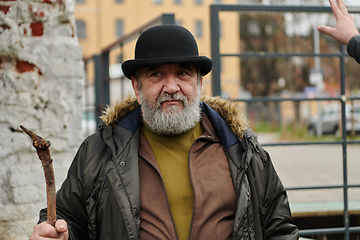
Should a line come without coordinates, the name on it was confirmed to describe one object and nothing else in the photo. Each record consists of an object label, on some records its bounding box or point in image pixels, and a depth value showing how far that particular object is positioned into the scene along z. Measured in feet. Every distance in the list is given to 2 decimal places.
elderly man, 5.92
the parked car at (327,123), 58.15
